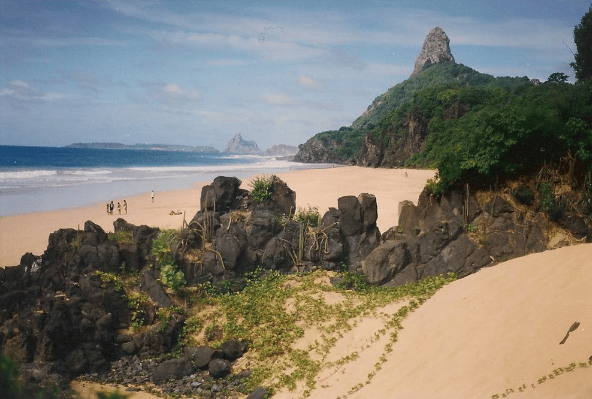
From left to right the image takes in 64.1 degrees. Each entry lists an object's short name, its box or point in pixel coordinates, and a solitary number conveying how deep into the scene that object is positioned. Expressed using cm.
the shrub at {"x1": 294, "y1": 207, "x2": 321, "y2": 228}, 1372
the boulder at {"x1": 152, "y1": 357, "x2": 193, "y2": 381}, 980
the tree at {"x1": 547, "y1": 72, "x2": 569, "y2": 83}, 4352
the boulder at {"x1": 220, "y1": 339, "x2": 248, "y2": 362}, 1027
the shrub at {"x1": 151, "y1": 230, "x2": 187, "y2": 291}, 1173
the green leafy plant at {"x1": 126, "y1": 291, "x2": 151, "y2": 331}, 1091
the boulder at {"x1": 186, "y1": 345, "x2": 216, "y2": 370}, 1010
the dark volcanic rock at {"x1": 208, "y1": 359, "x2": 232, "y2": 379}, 979
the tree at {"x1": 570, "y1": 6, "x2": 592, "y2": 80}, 3566
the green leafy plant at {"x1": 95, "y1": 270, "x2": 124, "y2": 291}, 1119
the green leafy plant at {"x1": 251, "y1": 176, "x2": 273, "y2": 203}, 1415
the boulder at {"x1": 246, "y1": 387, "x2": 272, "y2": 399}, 882
